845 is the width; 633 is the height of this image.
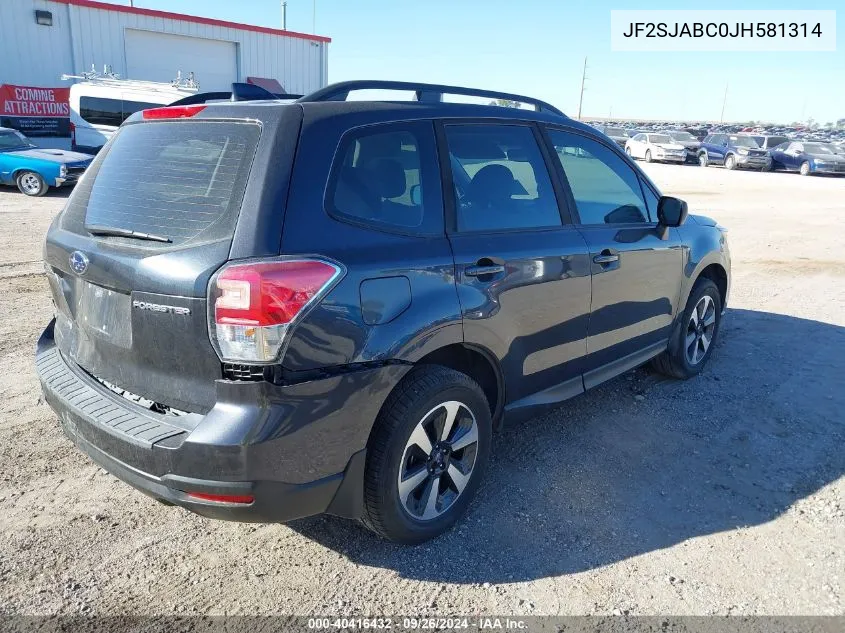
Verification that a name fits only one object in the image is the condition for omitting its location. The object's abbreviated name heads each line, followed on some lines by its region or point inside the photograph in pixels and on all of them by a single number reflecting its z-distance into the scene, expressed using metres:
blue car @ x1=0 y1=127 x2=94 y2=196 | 13.91
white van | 17.22
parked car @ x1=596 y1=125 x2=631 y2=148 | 37.50
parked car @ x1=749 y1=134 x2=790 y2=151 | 31.58
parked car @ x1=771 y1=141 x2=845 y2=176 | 28.36
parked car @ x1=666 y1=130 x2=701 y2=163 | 33.69
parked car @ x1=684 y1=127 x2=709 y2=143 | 45.74
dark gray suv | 2.39
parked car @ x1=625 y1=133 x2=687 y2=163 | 33.19
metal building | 22.61
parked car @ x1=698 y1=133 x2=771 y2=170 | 30.52
